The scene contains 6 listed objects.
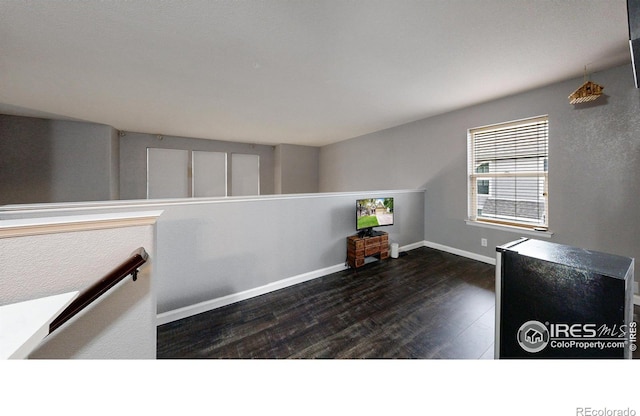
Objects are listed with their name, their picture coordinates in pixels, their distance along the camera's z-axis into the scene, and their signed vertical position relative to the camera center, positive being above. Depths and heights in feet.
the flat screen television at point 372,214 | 10.13 -0.56
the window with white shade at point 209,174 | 19.12 +2.73
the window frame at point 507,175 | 9.23 +1.35
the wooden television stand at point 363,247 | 9.84 -2.10
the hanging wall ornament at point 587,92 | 7.32 +3.83
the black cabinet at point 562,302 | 2.47 -1.33
